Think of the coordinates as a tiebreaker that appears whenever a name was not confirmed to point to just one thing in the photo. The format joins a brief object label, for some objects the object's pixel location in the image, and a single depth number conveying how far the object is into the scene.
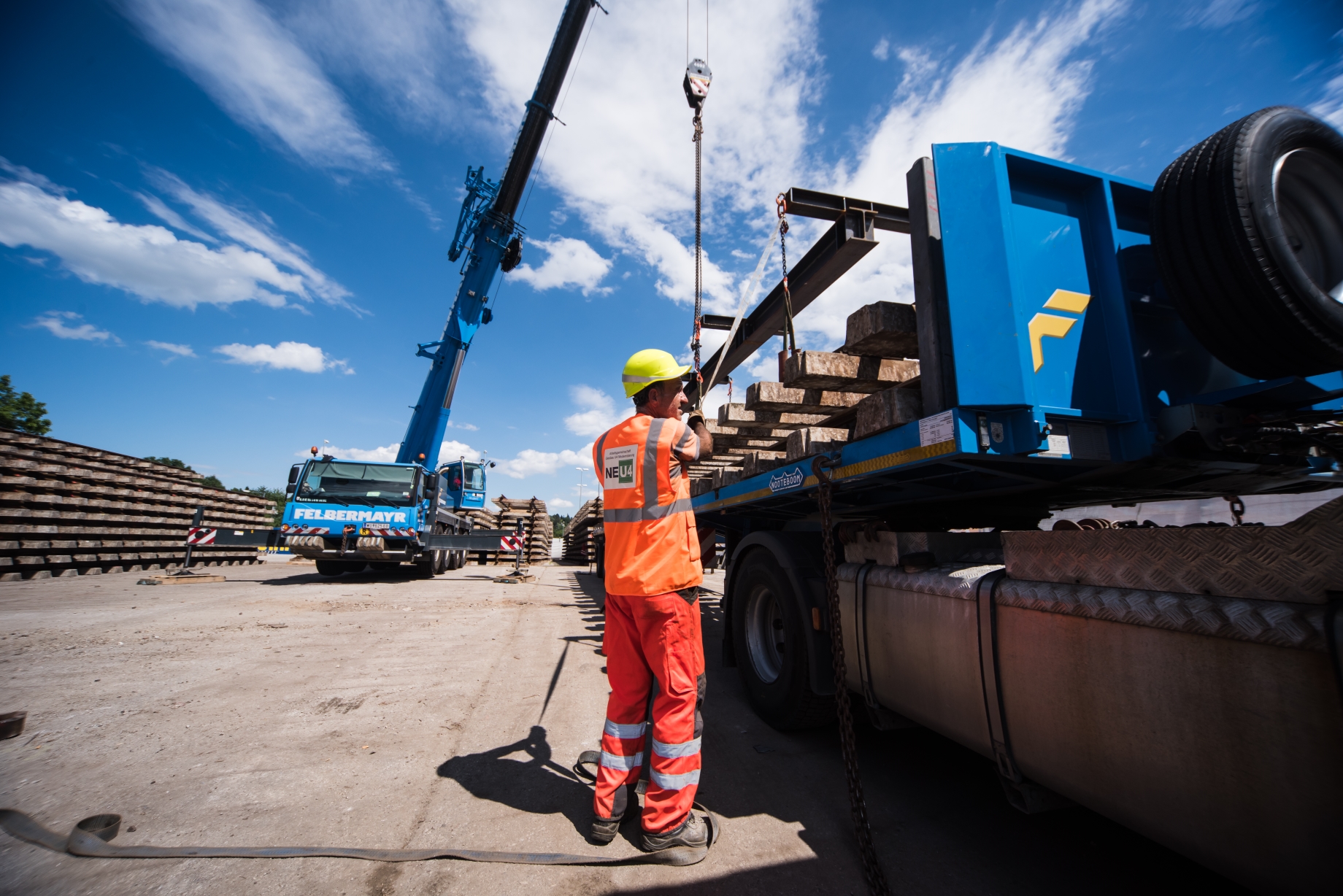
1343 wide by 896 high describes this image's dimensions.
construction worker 2.26
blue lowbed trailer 1.32
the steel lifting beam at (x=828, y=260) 3.32
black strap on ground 2.08
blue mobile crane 10.96
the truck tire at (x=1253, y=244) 1.94
